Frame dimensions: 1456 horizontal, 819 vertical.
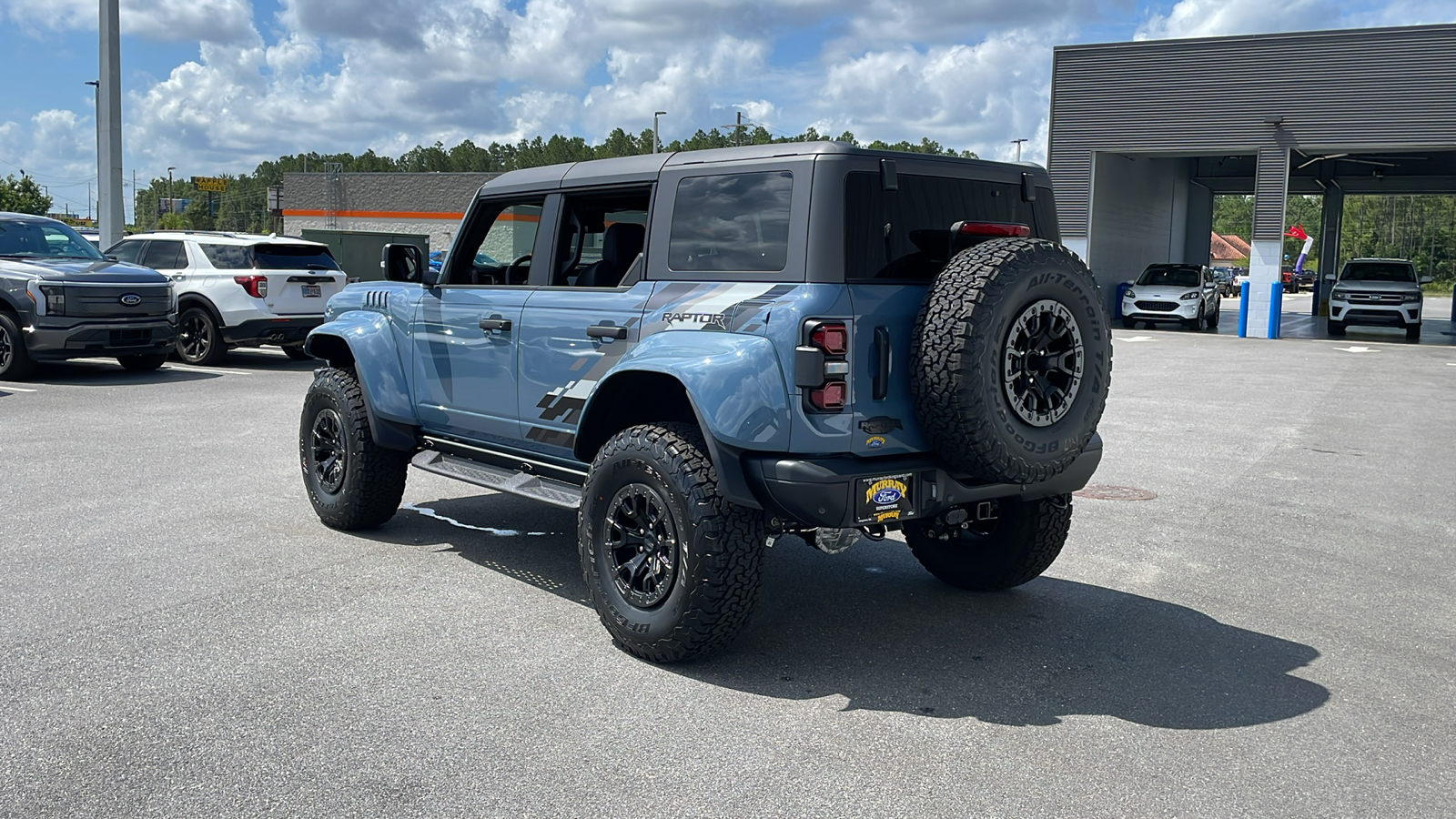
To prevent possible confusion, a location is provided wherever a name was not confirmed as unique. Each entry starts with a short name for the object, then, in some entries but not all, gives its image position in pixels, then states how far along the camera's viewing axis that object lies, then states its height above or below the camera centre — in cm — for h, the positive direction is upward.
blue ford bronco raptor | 439 -30
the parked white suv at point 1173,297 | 2847 +18
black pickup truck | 1355 -43
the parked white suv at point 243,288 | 1545 -17
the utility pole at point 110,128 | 2030 +239
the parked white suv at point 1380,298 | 2708 +29
